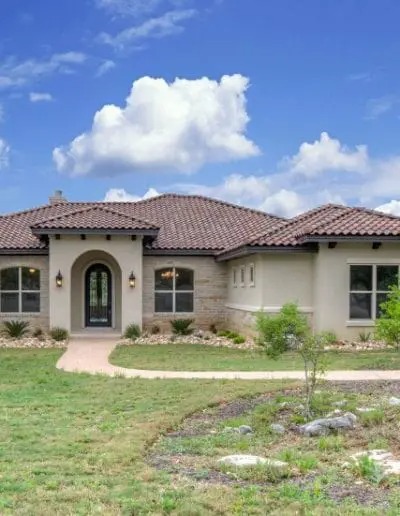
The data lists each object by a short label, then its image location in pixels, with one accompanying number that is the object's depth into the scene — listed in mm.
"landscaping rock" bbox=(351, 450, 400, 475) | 6586
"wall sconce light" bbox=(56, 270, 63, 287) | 23531
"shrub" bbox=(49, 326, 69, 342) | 22953
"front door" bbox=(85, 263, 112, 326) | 26344
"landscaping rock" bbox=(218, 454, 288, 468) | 6771
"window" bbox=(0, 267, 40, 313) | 24891
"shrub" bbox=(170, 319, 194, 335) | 24328
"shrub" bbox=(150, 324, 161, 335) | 24794
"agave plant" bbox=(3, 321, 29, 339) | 23688
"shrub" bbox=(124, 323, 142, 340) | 23203
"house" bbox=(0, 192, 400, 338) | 20453
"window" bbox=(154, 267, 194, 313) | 25328
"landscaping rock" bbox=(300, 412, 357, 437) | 8391
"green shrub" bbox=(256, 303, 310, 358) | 10173
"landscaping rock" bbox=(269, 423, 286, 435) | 8517
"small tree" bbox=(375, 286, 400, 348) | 14438
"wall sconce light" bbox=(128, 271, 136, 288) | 23766
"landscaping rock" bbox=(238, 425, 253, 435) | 8570
